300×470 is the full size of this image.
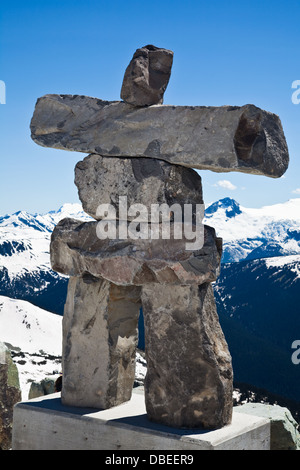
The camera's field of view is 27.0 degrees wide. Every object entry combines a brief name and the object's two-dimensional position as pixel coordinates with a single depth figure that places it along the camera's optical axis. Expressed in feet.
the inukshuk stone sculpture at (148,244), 20.22
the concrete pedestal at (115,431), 19.40
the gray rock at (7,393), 31.17
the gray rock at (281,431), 25.85
